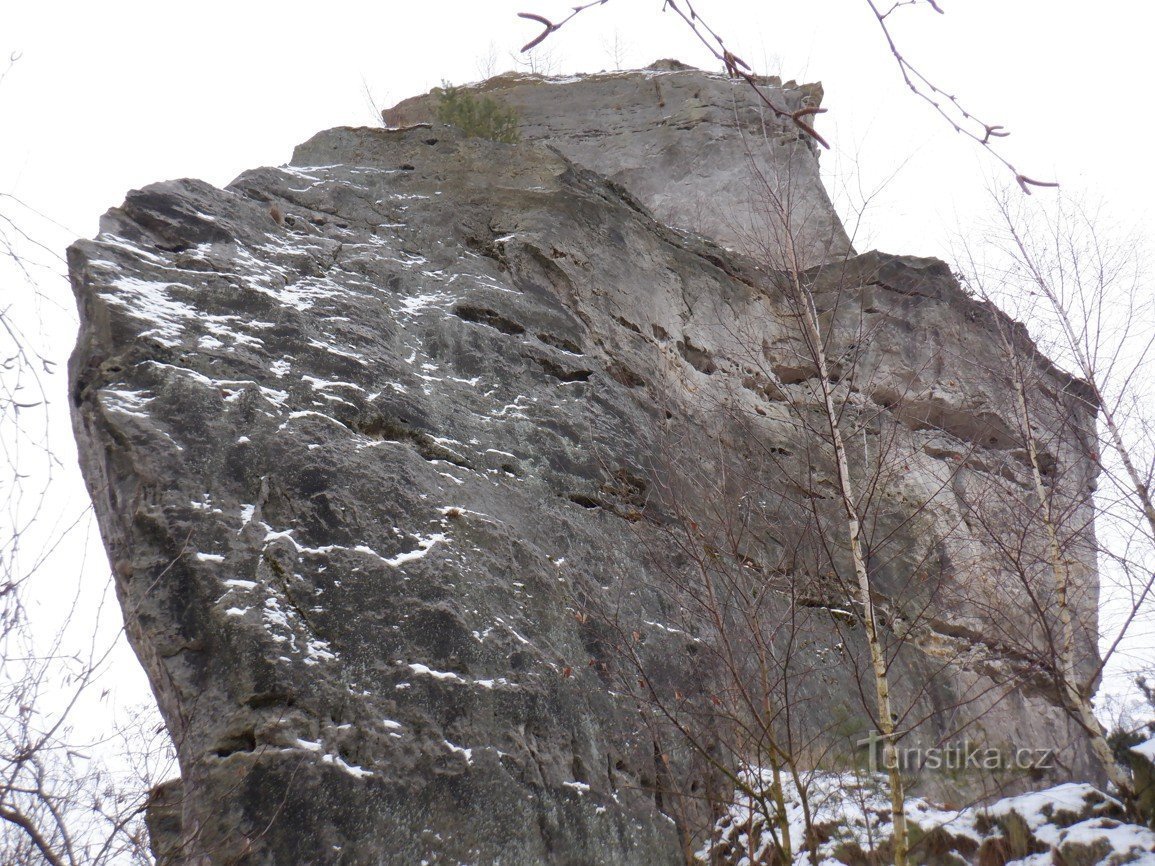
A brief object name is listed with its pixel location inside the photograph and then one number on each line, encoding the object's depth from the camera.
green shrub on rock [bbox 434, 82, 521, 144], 14.52
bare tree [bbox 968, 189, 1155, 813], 6.22
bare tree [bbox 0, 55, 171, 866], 3.41
